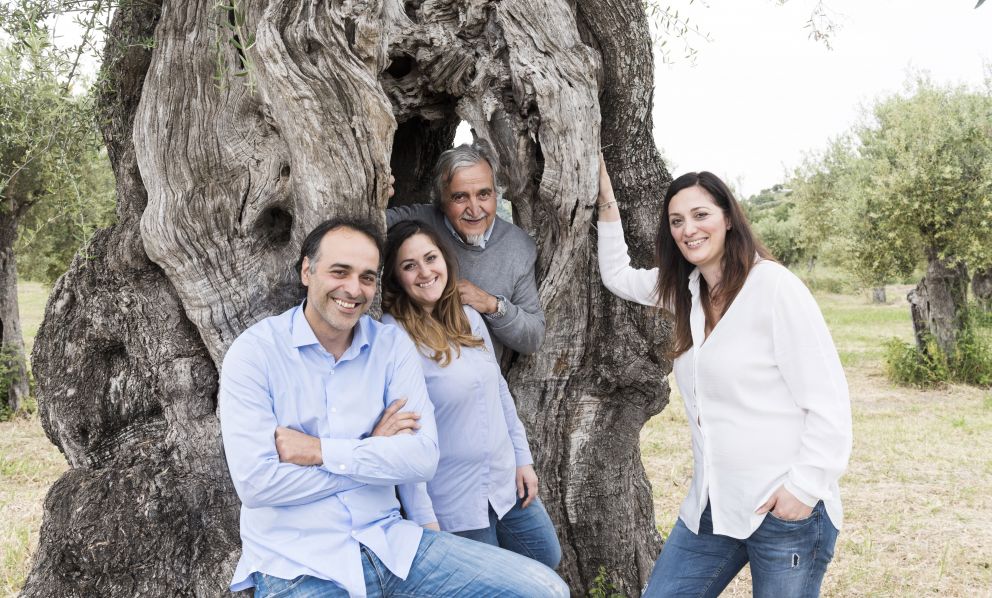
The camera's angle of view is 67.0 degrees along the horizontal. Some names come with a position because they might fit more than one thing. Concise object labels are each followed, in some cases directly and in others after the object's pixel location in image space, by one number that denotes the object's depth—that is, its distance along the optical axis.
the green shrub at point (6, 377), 11.66
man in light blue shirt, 2.84
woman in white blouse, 2.85
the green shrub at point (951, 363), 14.05
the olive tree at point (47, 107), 3.81
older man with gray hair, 3.86
